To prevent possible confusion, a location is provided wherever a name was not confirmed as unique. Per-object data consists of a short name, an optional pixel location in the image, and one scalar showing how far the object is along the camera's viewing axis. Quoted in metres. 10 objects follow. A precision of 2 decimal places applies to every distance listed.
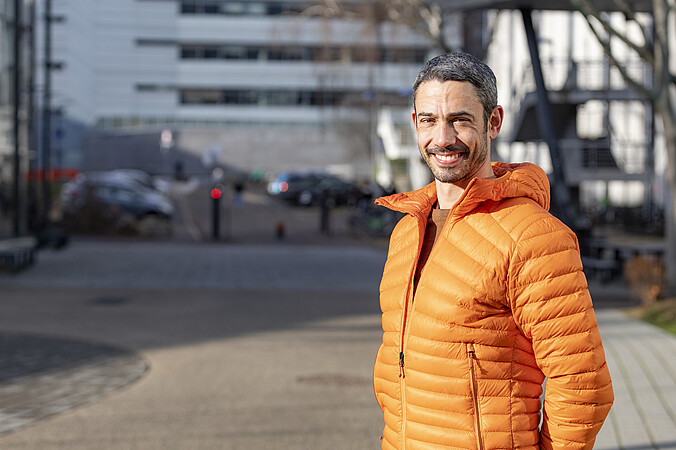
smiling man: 2.68
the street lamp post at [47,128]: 28.36
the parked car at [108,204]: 29.25
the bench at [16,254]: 18.72
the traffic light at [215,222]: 28.38
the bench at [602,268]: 17.72
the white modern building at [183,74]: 83.12
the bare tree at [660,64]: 12.23
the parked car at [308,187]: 45.31
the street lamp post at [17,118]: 23.72
